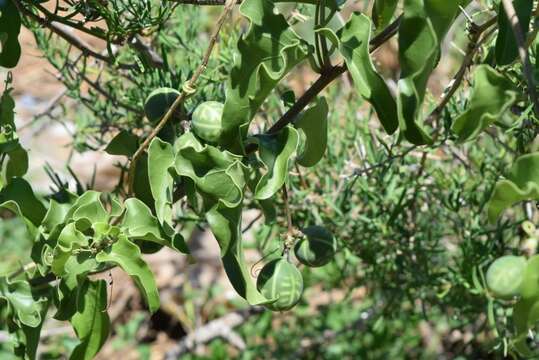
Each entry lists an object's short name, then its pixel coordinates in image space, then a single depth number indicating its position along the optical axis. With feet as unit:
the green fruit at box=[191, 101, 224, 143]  1.81
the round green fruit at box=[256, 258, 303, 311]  1.88
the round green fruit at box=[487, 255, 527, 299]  1.69
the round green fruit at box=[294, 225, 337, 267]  1.98
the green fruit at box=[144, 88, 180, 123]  1.96
